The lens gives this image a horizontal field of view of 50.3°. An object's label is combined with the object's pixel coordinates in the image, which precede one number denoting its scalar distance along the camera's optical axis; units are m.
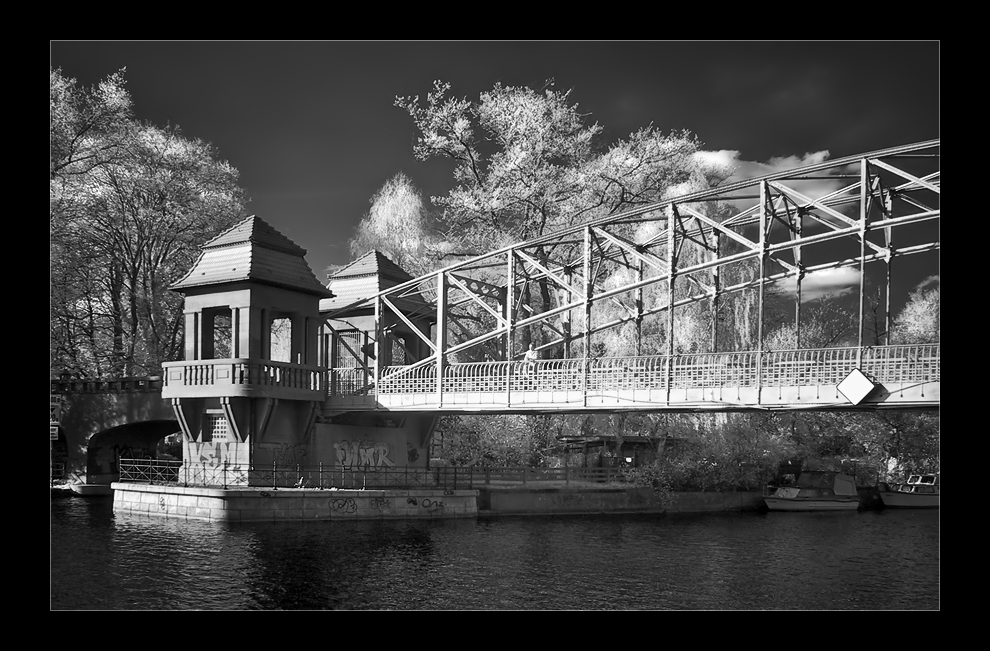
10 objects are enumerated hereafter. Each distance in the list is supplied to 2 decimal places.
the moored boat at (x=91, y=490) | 33.03
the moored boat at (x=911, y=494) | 36.50
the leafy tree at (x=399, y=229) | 38.62
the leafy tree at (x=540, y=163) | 37.03
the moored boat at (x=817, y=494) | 34.62
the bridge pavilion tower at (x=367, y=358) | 29.92
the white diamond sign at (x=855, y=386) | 21.52
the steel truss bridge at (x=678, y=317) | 22.66
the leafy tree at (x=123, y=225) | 34.38
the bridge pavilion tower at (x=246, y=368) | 27.25
